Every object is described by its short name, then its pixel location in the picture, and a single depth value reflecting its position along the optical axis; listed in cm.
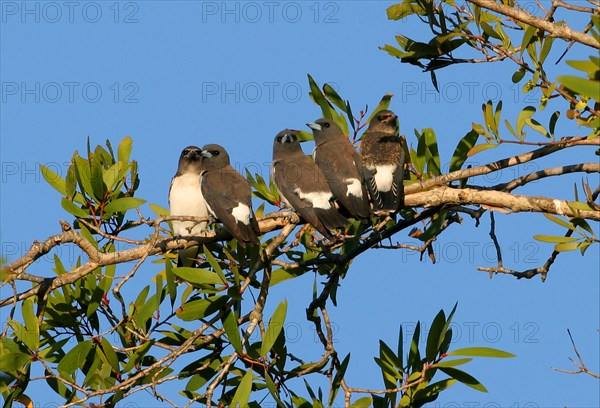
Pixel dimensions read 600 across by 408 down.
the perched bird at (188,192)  1563
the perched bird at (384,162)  1288
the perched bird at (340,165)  1357
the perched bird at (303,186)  1298
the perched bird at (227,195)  1232
